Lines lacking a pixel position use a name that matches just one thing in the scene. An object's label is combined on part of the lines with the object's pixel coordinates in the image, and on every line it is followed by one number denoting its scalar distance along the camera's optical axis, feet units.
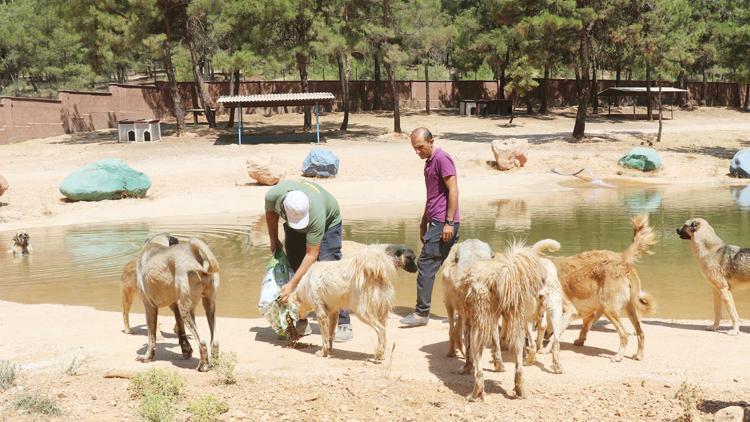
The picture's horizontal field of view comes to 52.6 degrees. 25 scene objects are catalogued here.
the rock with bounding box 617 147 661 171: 87.56
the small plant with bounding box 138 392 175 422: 17.07
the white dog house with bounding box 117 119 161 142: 112.68
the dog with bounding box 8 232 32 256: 46.80
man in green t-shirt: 22.96
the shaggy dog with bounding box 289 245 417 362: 21.93
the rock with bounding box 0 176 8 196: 64.69
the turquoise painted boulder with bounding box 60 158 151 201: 68.74
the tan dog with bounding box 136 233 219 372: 20.79
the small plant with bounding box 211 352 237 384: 19.99
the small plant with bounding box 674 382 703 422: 17.75
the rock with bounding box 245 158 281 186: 76.28
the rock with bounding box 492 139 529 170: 87.76
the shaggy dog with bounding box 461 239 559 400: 18.94
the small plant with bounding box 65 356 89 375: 21.42
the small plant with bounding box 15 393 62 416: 17.95
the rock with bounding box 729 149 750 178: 82.43
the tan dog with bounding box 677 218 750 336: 27.37
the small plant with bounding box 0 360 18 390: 19.98
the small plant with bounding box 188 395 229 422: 17.20
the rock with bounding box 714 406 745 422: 17.31
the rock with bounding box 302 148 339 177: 81.51
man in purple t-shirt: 26.25
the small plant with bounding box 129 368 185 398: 18.81
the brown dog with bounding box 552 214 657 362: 23.31
